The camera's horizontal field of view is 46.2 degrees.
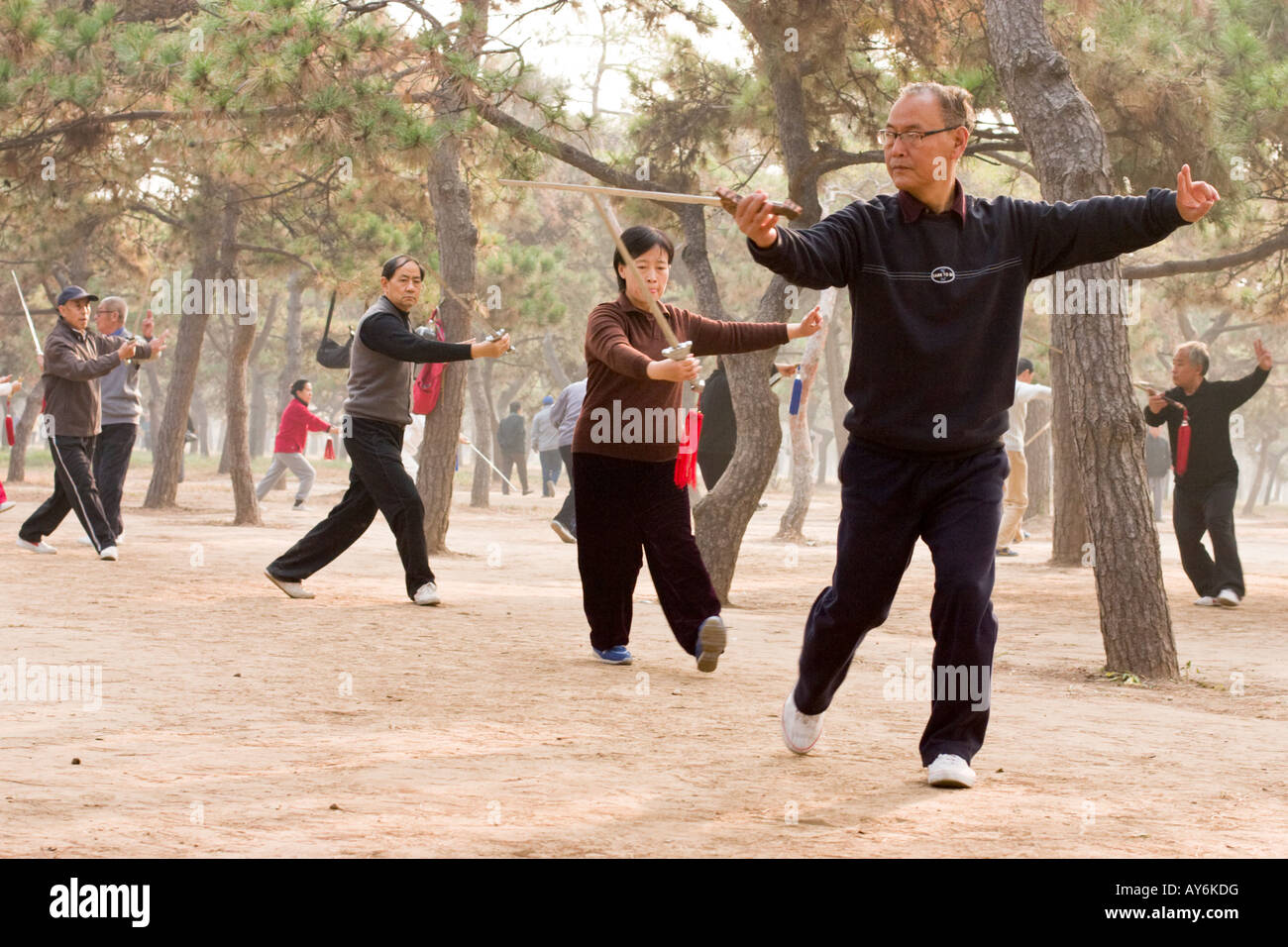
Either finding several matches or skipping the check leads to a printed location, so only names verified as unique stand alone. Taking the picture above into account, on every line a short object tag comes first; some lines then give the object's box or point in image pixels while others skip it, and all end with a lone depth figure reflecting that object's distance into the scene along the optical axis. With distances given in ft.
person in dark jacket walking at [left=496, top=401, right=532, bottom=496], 108.06
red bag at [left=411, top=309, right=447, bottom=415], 45.73
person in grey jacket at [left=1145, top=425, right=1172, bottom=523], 98.17
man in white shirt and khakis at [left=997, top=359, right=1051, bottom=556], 51.08
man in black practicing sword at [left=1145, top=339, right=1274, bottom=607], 37.01
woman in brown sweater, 20.48
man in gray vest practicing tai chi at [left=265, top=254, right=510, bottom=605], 26.78
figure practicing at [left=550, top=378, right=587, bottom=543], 43.01
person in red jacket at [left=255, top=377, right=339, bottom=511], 64.39
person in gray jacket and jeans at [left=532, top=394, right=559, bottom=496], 77.61
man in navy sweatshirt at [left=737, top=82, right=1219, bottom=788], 13.75
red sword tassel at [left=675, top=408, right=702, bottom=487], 21.43
